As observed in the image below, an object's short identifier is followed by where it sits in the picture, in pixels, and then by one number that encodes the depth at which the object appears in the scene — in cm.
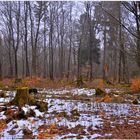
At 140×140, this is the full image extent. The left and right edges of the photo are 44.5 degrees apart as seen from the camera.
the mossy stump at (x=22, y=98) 671
